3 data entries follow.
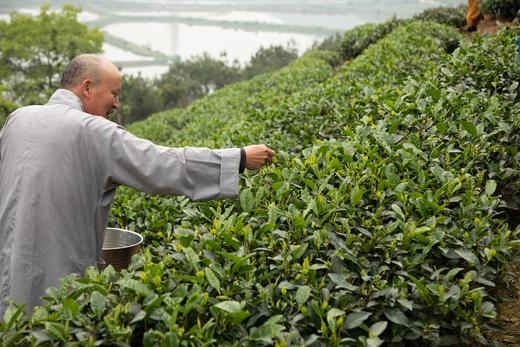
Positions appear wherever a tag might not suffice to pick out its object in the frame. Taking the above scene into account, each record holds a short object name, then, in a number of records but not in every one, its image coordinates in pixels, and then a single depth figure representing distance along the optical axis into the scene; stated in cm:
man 245
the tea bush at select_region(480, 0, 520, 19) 1177
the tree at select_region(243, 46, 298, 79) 4194
